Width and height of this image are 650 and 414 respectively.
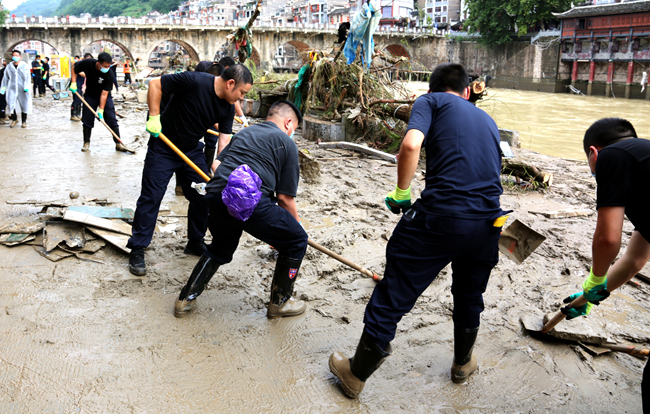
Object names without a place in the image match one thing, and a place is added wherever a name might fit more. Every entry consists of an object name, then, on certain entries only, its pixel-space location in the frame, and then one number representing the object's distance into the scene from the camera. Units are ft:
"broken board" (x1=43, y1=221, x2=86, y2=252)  13.24
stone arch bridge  131.03
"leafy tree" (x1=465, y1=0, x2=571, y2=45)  135.03
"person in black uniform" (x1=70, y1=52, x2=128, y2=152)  25.49
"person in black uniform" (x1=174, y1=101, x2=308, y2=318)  9.63
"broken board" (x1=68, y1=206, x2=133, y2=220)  14.76
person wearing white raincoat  33.83
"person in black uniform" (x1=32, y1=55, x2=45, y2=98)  63.77
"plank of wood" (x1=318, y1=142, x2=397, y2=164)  26.88
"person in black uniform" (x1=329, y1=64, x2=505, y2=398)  7.61
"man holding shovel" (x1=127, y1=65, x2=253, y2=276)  12.57
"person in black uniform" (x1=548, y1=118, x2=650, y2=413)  6.78
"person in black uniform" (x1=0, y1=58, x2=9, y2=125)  37.39
